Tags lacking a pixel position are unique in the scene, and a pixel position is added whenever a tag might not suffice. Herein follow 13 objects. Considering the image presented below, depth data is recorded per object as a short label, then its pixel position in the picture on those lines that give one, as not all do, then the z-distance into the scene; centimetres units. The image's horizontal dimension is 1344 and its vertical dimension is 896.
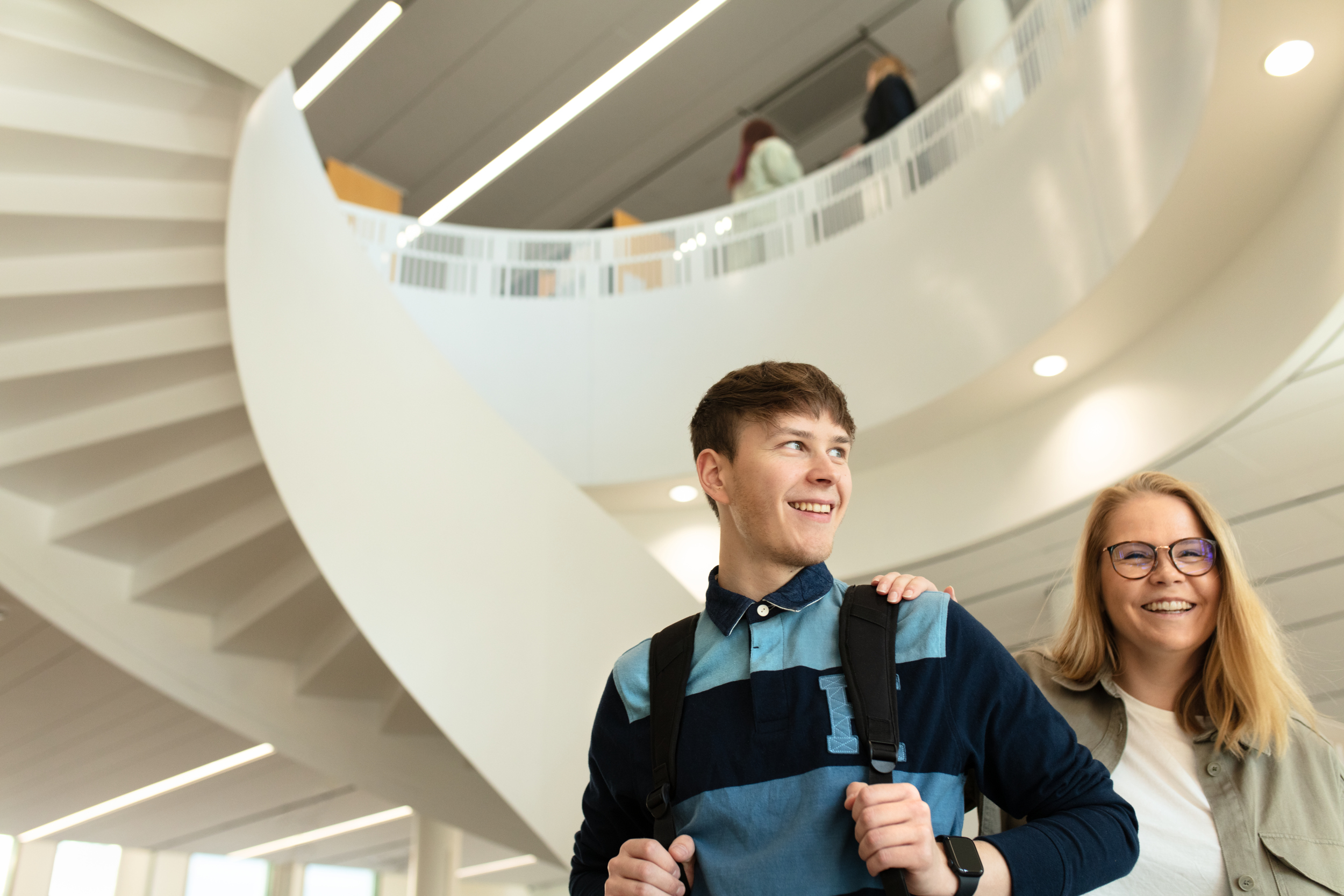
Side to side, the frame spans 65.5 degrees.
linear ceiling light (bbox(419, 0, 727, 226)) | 854
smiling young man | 121
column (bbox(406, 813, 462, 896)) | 732
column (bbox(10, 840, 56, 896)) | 994
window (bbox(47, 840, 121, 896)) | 1038
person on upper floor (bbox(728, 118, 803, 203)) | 797
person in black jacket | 743
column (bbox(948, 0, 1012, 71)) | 815
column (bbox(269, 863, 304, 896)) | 1188
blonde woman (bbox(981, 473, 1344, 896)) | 164
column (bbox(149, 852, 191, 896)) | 1099
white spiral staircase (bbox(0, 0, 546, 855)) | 374
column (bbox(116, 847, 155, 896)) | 1079
